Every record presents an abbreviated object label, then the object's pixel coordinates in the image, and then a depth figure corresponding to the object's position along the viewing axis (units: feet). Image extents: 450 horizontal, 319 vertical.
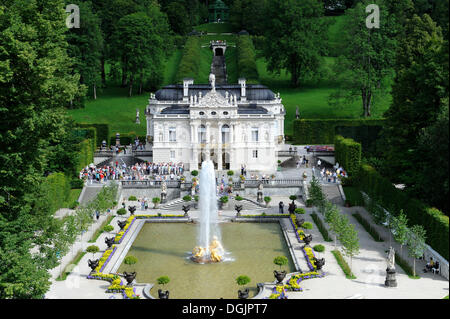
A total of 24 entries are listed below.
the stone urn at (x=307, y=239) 161.48
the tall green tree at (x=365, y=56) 301.84
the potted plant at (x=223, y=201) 212.43
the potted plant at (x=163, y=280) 130.31
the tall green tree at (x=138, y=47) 343.67
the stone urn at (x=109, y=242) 158.04
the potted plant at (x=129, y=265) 129.29
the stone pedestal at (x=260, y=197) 218.59
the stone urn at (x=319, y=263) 138.21
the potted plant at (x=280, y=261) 140.77
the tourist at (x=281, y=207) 202.61
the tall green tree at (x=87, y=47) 326.44
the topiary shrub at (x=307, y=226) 181.06
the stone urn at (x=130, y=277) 129.18
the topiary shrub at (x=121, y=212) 198.83
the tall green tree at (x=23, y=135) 126.62
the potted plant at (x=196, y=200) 214.07
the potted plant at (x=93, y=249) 153.07
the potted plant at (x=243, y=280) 128.22
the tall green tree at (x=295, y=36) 347.56
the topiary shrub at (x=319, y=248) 153.38
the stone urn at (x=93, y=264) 139.64
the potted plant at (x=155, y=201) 211.94
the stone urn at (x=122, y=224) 180.36
